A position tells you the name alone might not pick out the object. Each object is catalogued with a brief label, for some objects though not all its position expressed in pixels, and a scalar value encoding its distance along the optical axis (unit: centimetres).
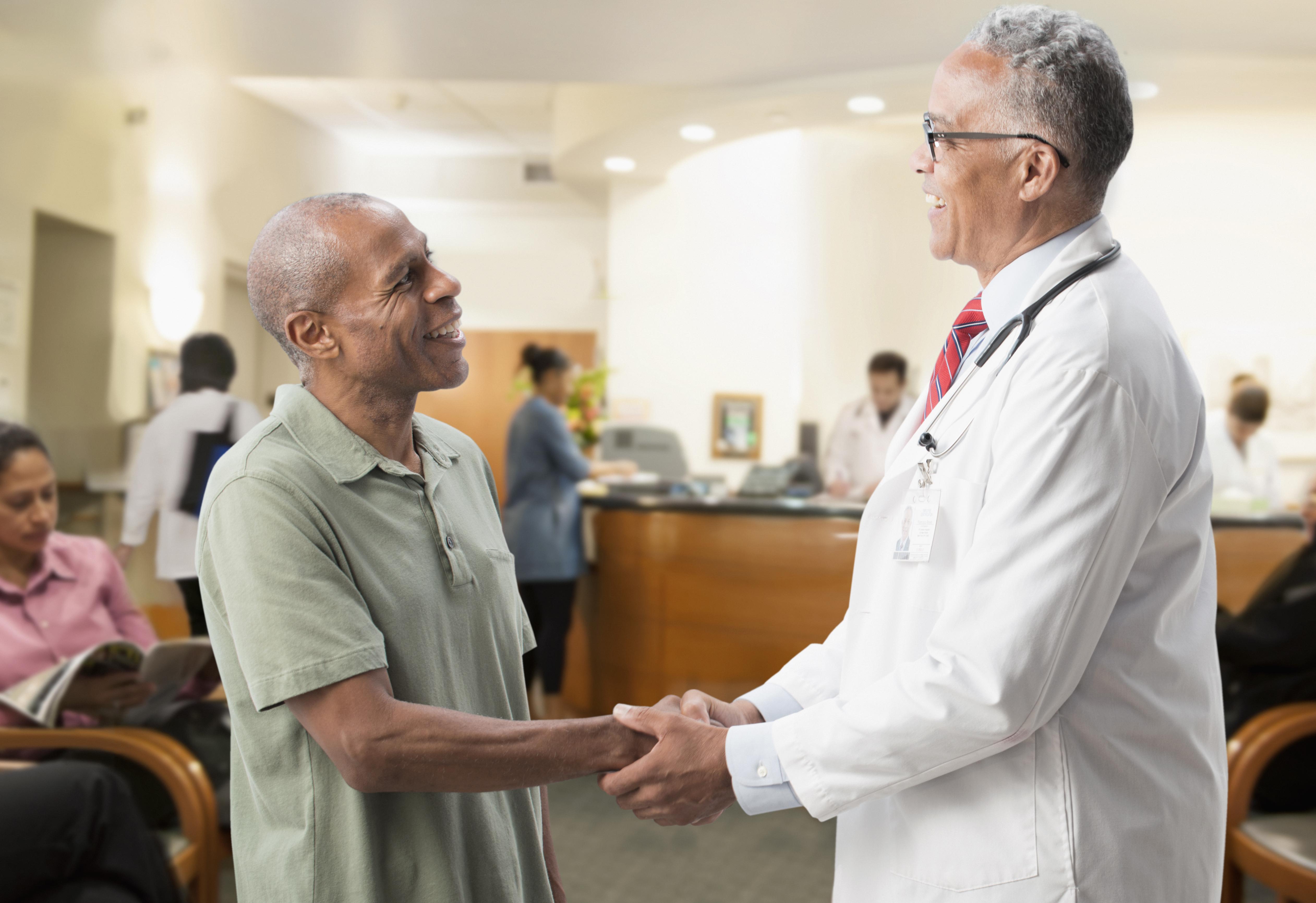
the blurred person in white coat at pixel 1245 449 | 536
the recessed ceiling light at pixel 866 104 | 555
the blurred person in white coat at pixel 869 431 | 589
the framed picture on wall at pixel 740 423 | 784
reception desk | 432
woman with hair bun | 509
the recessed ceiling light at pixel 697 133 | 627
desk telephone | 521
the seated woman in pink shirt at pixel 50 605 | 273
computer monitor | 671
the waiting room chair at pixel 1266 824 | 238
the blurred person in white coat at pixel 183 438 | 384
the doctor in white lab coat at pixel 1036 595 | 106
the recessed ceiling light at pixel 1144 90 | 510
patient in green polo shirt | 111
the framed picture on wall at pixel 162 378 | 490
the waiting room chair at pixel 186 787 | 235
